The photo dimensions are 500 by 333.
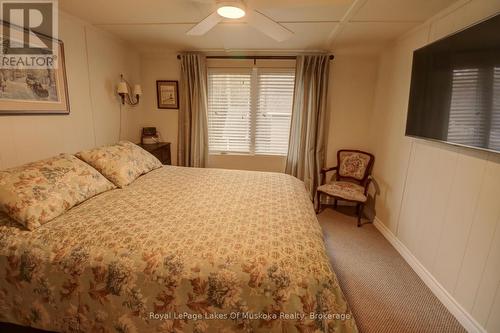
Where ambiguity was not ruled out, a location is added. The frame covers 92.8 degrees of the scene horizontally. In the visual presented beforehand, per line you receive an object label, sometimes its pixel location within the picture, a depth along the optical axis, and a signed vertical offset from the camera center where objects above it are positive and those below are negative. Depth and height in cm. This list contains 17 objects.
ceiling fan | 158 +74
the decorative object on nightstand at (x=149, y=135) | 350 -31
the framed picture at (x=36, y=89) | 181 +16
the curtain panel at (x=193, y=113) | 340 +4
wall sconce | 300 +26
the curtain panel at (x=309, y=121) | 329 +0
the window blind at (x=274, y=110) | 350 +14
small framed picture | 358 +31
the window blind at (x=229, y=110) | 356 +11
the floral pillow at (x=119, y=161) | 208 -45
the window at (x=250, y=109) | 351 +13
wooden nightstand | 320 -50
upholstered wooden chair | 300 -78
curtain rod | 336 +86
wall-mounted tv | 148 +29
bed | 110 -76
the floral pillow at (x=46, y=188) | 137 -51
